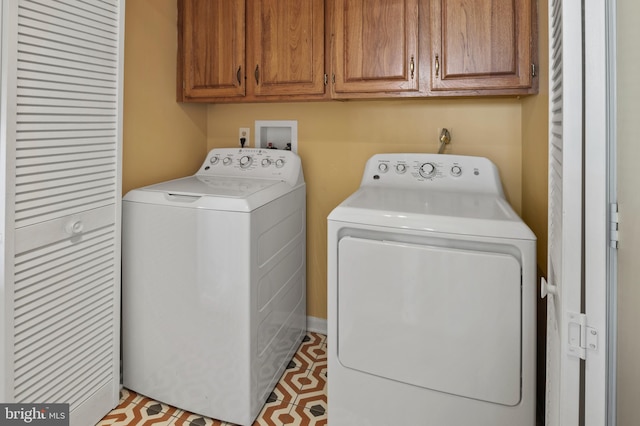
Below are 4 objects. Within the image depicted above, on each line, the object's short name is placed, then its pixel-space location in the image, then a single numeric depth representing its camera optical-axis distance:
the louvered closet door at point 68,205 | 1.33
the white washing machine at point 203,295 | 1.66
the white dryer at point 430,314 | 1.32
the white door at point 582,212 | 0.78
